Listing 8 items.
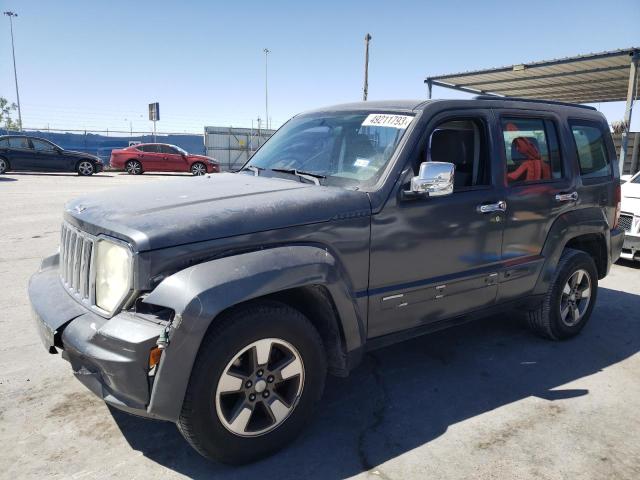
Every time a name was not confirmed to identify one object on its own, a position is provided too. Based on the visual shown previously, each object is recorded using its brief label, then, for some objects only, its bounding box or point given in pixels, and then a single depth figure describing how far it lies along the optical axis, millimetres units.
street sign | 28938
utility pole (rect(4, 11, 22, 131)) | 37531
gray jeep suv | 2354
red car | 23422
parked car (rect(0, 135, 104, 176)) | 18453
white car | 6855
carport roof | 14969
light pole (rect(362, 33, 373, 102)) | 24578
